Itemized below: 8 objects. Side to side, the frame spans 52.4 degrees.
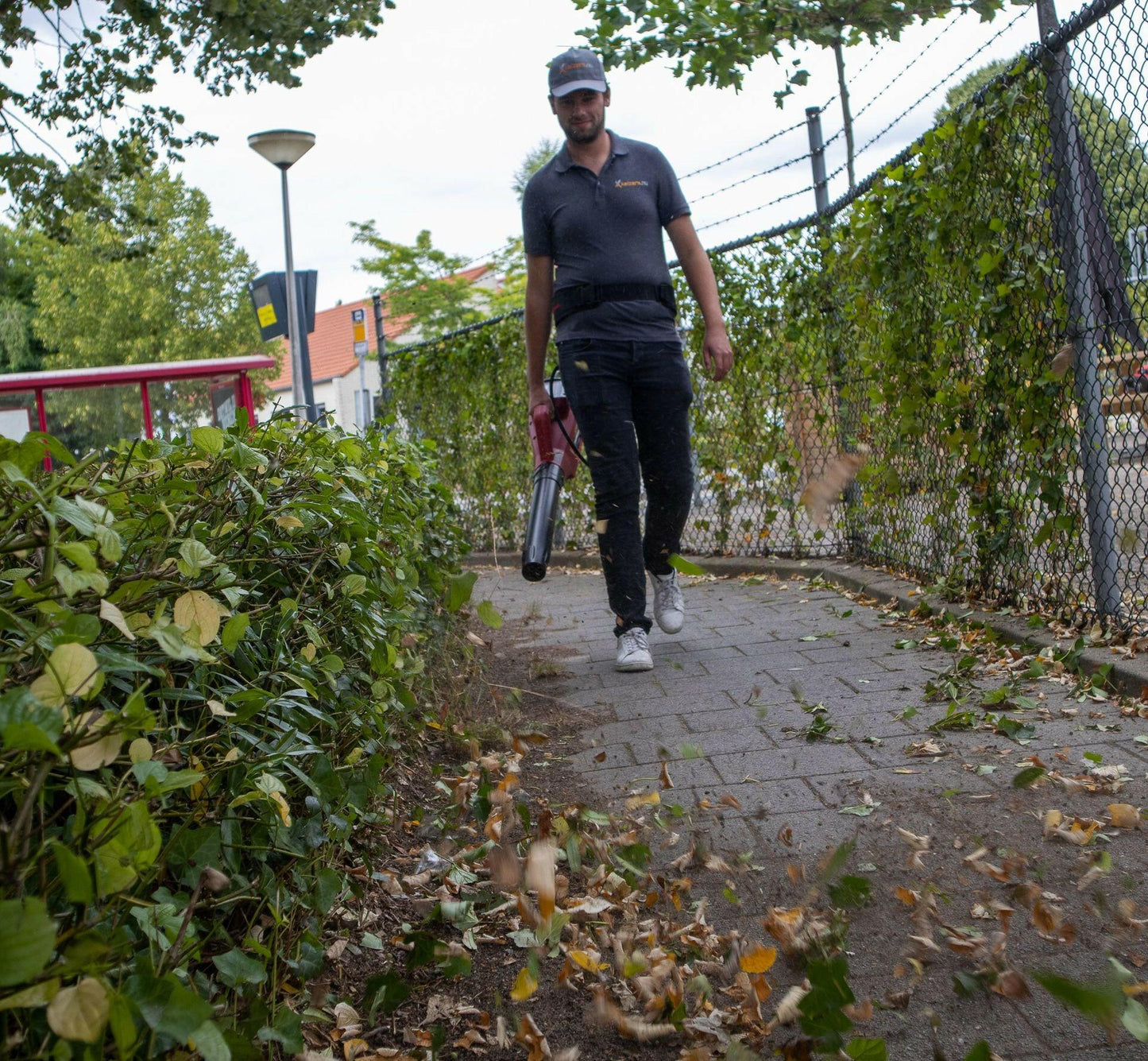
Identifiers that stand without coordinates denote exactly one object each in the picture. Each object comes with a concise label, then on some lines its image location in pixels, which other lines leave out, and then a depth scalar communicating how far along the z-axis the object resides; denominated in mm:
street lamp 14234
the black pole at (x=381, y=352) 13031
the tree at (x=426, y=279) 38969
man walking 4906
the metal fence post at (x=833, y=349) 7176
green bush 1112
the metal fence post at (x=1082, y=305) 4047
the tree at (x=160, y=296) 37750
